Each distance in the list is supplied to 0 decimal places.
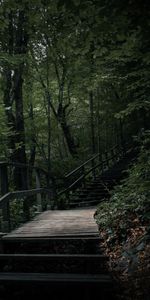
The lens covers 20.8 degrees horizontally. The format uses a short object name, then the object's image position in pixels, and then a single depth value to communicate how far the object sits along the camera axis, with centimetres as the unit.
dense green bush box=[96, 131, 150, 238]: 711
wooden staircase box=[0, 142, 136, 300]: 591
